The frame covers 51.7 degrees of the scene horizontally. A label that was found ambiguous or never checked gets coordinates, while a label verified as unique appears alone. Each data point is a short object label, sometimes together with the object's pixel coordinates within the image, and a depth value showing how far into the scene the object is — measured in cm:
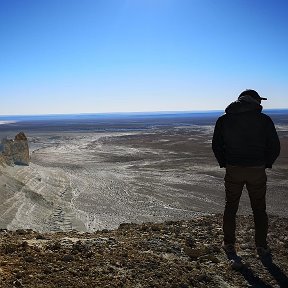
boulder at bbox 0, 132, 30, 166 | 1891
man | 415
